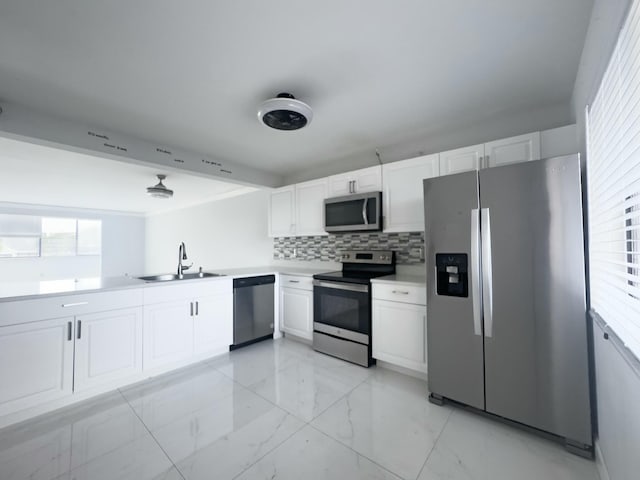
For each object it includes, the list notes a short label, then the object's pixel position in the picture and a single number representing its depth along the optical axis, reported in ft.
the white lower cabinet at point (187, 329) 8.00
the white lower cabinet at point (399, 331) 7.48
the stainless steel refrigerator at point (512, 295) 5.00
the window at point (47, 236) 20.59
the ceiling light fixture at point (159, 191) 12.80
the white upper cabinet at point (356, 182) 9.45
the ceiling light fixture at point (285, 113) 5.90
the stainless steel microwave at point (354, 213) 9.19
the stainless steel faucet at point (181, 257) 10.43
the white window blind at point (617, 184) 3.02
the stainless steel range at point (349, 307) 8.58
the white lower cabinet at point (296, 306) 10.41
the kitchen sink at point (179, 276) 9.65
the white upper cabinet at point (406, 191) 8.33
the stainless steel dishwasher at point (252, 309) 10.18
